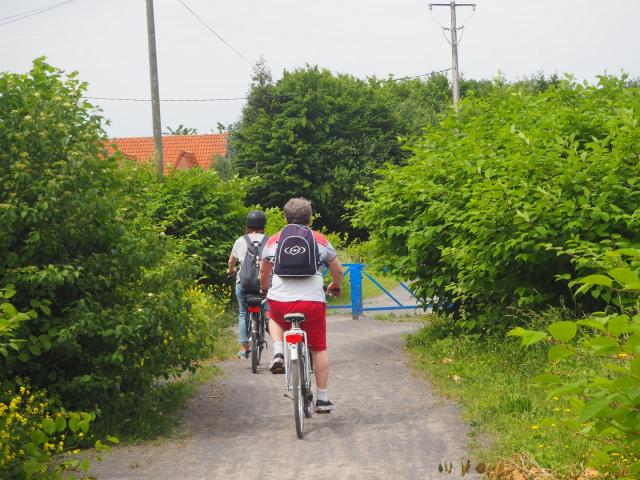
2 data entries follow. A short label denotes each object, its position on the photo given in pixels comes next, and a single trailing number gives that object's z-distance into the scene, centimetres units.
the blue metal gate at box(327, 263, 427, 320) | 1706
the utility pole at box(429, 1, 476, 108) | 3551
